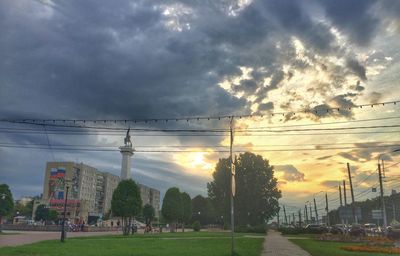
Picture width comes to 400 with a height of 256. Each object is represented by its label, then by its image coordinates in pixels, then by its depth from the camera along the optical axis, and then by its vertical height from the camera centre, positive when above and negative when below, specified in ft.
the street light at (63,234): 117.51 -3.48
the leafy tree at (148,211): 427.21 +12.64
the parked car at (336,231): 182.44 -2.40
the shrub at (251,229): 240.53 -2.83
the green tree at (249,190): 282.77 +24.78
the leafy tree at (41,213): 445.00 +10.18
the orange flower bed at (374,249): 85.76 -5.10
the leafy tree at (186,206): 288.51 +13.17
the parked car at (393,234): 153.53 -2.96
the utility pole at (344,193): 263.74 +21.23
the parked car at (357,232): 154.84 -2.36
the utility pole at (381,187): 168.86 +17.04
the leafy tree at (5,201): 198.18 +10.26
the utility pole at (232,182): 79.61 +8.40
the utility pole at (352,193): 209.89 +17.54
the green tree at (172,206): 265.34 +11.55
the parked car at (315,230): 213.25 -2.31
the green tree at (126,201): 195.42 +10.63
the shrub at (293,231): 231.34 -3.32
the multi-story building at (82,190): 507.30 +46.41
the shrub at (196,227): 287.07 -2.07
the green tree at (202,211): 466.62 +15.24
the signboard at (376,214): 239.32 +7.13
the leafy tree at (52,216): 440.86 +6.92
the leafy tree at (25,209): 586.53 +19.00
